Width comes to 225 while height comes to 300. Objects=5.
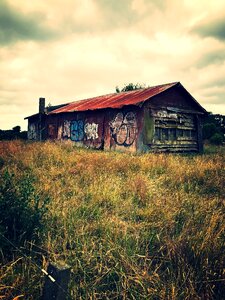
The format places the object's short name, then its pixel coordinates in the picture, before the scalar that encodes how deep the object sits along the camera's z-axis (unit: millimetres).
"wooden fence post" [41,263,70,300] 1657
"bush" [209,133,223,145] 19911
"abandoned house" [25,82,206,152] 13055
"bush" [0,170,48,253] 2686
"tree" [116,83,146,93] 32500
